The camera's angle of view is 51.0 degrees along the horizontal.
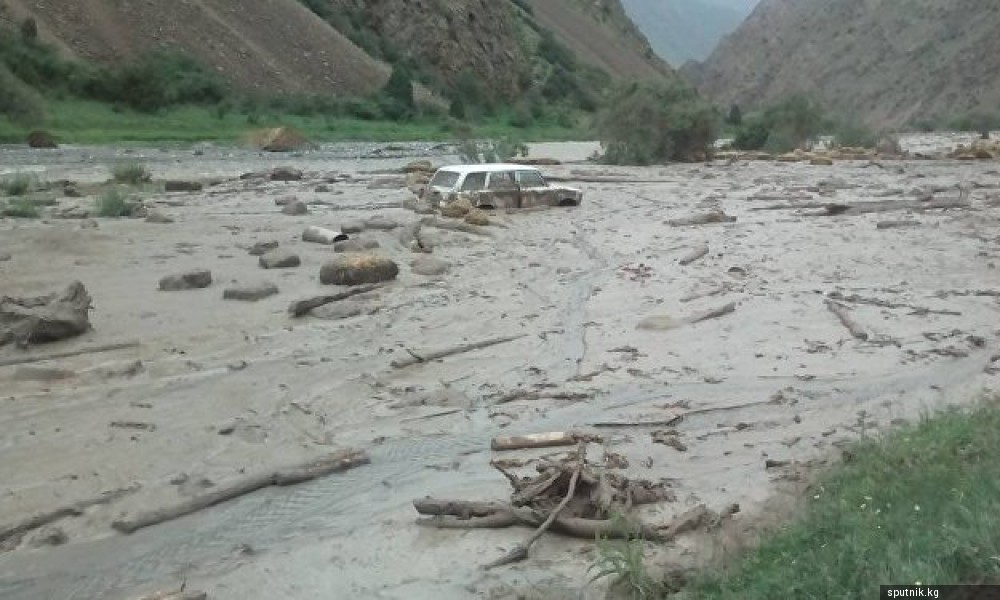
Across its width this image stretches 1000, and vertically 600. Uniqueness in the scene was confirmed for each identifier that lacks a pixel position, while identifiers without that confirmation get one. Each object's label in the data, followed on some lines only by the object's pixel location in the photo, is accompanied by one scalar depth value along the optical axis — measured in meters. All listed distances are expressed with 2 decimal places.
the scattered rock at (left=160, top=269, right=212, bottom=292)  12.40
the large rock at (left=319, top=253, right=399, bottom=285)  13.01
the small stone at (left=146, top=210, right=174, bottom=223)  18.66
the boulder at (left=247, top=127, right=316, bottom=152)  44.31
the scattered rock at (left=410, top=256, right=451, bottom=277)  14.00
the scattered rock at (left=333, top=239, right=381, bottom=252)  15.70
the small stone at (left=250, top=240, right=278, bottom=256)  15.33
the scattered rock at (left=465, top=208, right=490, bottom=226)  18.83
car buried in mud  21.09
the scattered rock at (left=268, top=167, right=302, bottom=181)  30.12
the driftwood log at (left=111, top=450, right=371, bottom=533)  6.12
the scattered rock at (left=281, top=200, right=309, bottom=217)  20.69
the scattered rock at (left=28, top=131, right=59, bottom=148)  38.84
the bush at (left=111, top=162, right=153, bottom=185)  27.55
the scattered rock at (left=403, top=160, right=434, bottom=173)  32.59
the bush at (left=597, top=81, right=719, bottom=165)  39.12
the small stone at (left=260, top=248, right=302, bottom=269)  14.03
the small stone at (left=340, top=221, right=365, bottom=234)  17.79
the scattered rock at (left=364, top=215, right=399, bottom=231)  18.30
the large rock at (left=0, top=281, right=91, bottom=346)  9.70
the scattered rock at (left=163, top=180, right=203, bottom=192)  26.05
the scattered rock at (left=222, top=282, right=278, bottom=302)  11.97
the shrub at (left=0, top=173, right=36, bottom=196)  23.00
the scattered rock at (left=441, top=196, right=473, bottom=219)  19.47
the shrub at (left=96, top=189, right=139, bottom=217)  19.41
